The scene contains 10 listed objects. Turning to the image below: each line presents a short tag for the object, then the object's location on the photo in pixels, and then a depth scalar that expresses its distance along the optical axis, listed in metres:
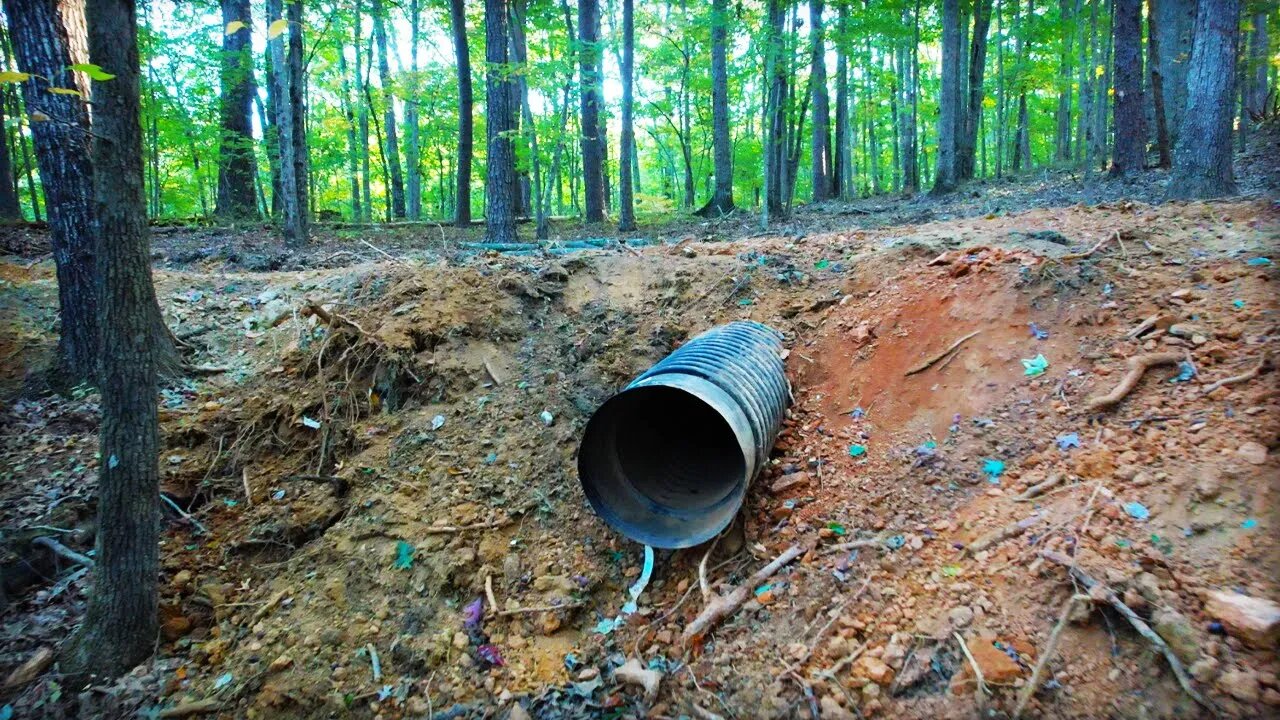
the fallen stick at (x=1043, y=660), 2.17
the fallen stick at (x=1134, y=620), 2.00
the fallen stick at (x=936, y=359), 4.04
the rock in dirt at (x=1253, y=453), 2.48
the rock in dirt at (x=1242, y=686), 1.92
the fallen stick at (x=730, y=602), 3.13
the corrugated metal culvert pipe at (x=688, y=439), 3.49
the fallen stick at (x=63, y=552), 3.75
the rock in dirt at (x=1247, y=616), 1.97
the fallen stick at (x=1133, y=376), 3.15
